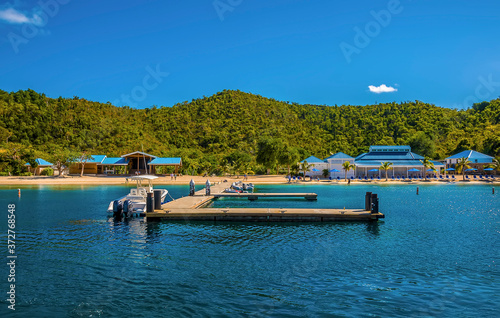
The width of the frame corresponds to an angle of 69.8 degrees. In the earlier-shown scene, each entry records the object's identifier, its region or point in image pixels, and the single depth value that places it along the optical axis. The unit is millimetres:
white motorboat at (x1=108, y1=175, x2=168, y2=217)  21584
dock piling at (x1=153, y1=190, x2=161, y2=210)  21938
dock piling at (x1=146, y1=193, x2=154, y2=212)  21172
